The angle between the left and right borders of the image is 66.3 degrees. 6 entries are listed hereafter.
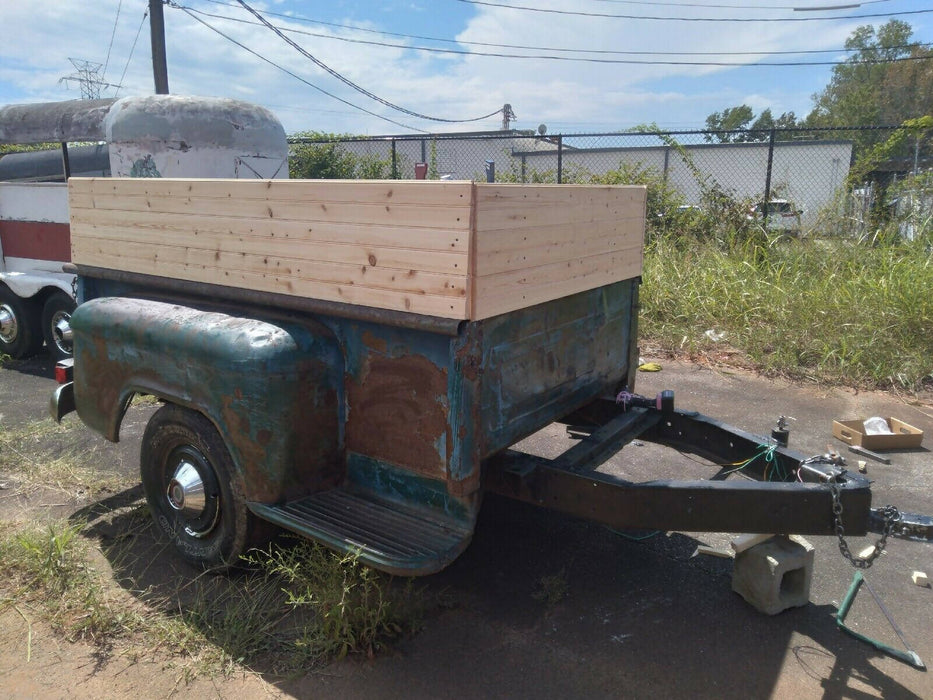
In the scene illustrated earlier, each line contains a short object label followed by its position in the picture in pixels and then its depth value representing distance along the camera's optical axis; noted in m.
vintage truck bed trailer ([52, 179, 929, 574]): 2.57
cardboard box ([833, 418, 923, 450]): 4.86
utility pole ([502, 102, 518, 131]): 42.81
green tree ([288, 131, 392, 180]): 16.22
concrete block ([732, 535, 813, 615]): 3.00
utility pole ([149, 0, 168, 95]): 15.14
